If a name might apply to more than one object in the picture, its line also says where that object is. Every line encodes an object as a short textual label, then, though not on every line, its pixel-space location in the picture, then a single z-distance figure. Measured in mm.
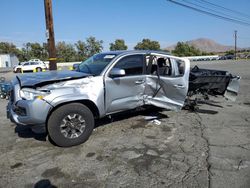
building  54406
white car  30289
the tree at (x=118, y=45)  72819
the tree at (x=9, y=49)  71594
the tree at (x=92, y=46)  69250
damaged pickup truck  4020
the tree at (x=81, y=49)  68500
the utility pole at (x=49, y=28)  8648
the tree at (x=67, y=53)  67938
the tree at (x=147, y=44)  79362
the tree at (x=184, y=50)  84500
